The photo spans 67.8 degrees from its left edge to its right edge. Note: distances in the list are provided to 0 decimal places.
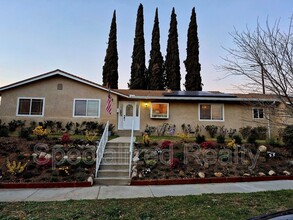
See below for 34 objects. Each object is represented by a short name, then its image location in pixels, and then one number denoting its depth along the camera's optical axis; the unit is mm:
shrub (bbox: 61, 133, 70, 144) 9852
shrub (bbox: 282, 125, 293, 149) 10270
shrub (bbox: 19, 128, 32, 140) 10398
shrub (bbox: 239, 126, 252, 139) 14329
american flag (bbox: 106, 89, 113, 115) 13200
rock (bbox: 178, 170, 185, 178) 7441
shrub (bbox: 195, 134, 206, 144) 10492
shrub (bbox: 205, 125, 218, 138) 14484
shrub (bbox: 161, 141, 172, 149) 9446
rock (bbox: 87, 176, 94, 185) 6781
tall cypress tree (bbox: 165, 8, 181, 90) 28281
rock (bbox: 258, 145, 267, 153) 9708
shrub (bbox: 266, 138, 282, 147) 10758
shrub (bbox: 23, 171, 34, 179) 6957
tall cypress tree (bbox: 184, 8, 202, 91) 27297
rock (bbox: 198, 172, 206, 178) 7434
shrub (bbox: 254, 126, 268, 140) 14194
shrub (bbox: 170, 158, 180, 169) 7933
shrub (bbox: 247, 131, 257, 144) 10788
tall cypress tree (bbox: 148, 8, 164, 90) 28250
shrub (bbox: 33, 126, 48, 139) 10477
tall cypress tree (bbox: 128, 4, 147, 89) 28109
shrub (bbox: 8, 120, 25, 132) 13380
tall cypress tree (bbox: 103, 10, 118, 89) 27578
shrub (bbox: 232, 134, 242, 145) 10555
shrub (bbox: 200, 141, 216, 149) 9705
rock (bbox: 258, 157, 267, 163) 9007
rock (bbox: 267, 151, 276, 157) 9395
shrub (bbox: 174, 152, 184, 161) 8484
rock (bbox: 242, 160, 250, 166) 8555
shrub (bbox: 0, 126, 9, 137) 11000
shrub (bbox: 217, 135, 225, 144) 10508
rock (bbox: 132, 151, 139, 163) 8422
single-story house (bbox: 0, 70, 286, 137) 13945
